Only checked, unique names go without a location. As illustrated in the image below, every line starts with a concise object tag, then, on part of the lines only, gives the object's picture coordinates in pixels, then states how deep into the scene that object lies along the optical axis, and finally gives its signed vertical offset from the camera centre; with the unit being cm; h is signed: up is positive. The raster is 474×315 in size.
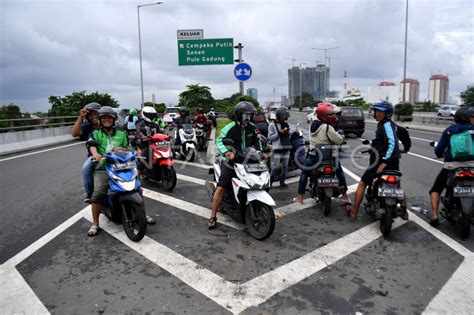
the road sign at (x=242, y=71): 1226 +135
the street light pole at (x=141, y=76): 3045 +322
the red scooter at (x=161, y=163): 726 -110
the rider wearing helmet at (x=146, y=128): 779 -38
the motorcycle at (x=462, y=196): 451 -117
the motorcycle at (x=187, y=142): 1084 -99
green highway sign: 1827 +310
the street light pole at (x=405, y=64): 2780 +352
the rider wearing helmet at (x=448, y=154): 471 -69
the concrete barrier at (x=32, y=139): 1386 -117
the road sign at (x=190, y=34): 1777 +391
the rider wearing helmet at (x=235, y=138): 493 -41
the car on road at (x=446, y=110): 3403 -36
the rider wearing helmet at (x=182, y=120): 1127 -30
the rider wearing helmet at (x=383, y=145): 495 -55
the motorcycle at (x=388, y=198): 463 -122
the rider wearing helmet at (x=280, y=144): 730 -76
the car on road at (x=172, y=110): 2575 +6
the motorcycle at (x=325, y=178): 560 -114
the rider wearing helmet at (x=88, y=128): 498 -23
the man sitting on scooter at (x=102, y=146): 477 -48
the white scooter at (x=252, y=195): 452 -114
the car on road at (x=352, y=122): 1777 -73
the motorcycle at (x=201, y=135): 1343 -95
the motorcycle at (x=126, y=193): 449 -107
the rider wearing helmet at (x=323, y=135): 588 -45
